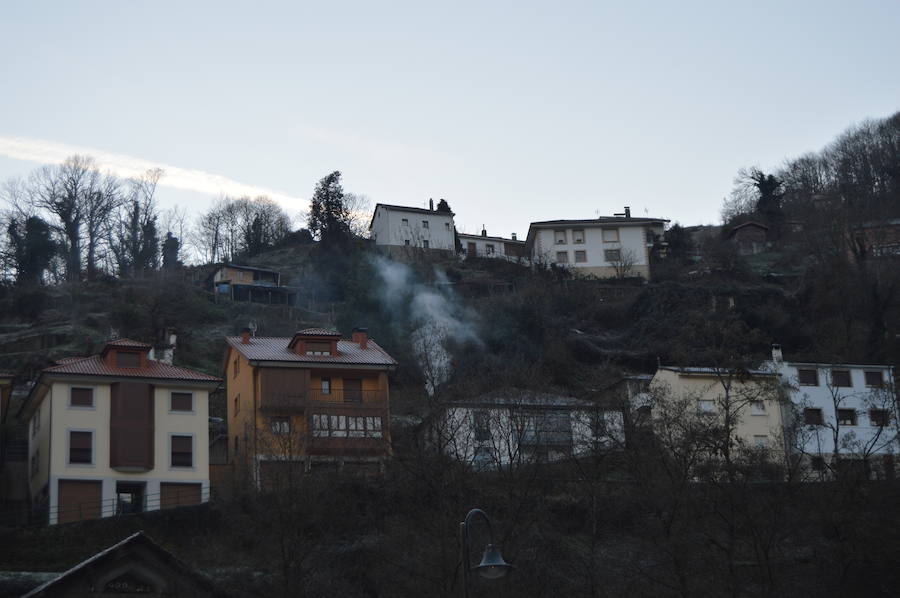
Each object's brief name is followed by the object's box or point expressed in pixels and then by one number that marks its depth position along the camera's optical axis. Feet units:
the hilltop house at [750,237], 339.98
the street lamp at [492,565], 67.46
